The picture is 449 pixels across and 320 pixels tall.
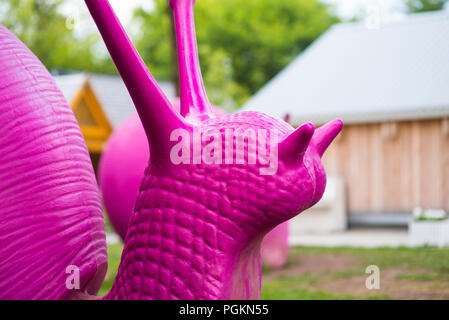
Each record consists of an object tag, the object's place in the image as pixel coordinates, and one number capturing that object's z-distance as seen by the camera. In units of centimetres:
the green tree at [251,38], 2541
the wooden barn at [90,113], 1244
